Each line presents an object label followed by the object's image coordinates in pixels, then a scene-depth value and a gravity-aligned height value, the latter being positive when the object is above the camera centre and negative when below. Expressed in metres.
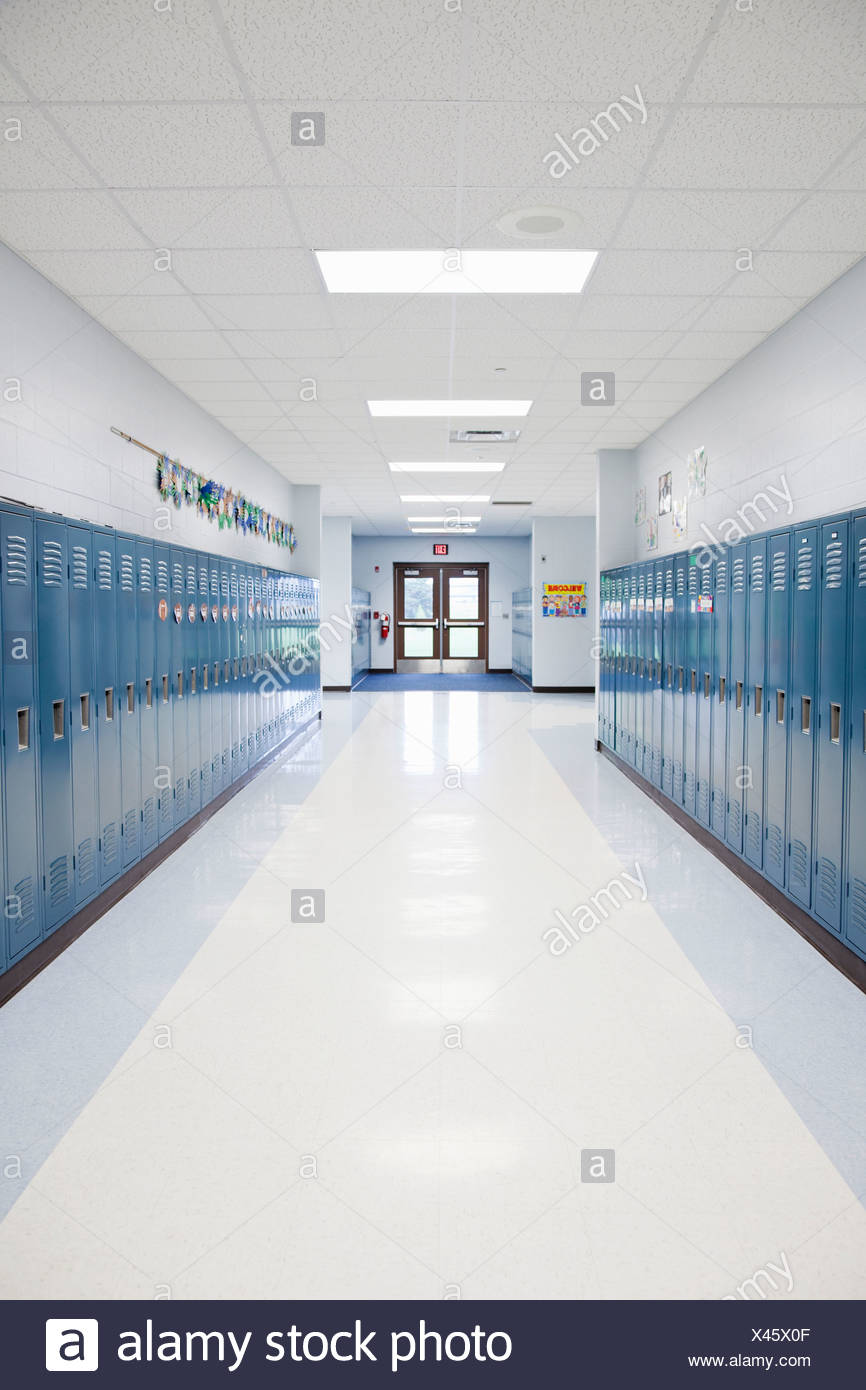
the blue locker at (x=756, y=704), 4.54 -0.38
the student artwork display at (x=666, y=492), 7.52 +1.11
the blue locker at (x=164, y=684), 5.12 -0.30
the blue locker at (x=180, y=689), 5.44 -0.35
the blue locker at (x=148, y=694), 4.83 -0.34
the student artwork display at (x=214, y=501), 6.25 +1.05
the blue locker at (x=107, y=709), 4.20 -0.36
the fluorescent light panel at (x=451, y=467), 9.95 +1.75
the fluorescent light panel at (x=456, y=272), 4.21 +1.67
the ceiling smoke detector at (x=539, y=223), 3.72 +1.66
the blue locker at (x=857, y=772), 3.45 -0.55
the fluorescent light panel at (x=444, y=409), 7.12 +1.72
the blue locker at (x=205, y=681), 6.09 -0.34
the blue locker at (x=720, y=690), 5.12 -0.35
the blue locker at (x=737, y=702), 4.84 -0.40
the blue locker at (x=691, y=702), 5.79 -0.47
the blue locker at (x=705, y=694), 5.43 -0.40
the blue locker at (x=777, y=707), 4.23 -0.38
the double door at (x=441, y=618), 19.55 +0.23
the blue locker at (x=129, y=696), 4.50 -0.32
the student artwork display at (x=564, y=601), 15.09 +0.44
